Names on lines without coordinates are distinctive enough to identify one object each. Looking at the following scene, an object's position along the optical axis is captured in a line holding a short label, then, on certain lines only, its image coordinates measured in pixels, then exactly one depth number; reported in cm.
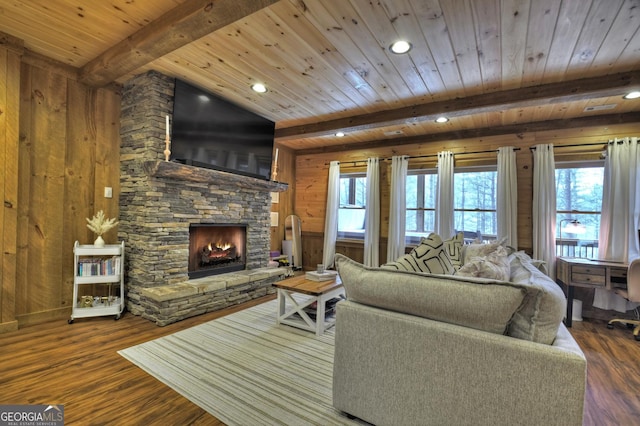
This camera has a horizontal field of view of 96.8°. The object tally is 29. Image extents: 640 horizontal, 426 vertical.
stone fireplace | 304
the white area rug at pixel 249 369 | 169
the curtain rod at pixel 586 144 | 378
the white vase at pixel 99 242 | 298
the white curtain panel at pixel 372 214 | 528
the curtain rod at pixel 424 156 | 447
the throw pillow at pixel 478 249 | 272
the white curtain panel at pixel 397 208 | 501
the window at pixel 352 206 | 579
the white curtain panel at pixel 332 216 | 570
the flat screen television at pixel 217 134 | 319
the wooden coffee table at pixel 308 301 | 280
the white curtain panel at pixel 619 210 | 354
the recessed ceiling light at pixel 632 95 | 290
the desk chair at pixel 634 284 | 296
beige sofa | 116
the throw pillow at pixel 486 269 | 175
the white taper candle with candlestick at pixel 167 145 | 302
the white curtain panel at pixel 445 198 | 462
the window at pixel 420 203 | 505
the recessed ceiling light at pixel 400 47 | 232
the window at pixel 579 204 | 394
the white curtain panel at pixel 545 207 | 395
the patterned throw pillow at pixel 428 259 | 188
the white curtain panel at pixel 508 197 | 418
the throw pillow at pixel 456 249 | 314
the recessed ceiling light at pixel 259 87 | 320
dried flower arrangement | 299
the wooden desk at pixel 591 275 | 324
